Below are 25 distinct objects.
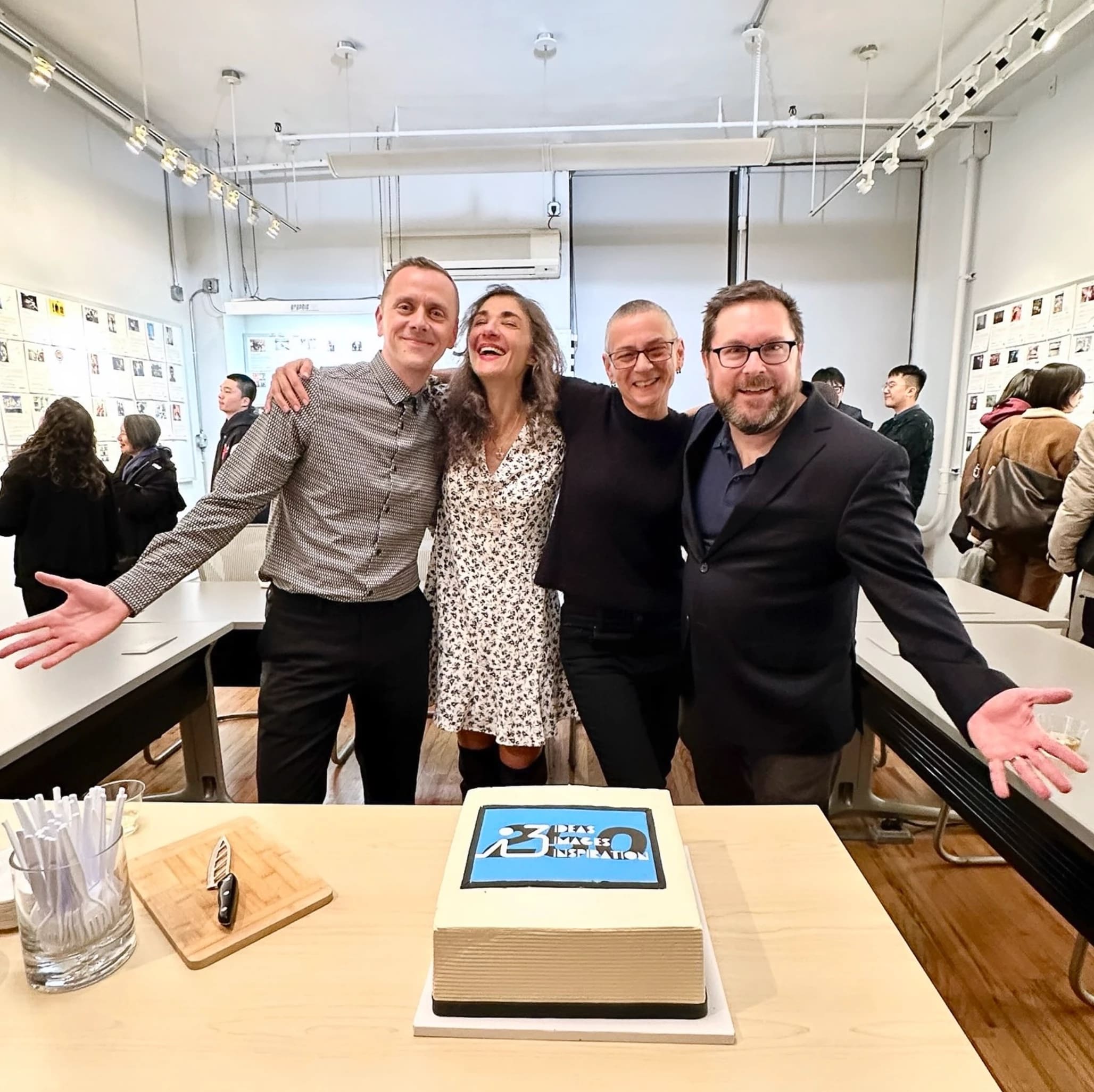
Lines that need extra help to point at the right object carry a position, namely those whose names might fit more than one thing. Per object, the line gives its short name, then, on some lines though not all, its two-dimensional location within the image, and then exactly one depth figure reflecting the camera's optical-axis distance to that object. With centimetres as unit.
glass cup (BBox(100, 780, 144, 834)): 109
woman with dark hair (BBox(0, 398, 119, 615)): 338
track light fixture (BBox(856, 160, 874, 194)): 457
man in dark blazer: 131
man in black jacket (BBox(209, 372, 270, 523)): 464
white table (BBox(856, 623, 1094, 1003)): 135
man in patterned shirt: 162
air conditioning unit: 589
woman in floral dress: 167
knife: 86
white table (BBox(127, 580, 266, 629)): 246
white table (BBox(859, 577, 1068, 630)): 237
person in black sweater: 160
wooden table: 68
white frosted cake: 71
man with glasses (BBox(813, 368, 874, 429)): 481
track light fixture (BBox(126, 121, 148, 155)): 402
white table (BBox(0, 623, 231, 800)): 153
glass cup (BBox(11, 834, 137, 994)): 76
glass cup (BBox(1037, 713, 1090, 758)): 136
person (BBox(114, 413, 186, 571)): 408
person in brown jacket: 332
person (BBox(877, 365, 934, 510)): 509
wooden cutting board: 85
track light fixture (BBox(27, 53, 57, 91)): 342
